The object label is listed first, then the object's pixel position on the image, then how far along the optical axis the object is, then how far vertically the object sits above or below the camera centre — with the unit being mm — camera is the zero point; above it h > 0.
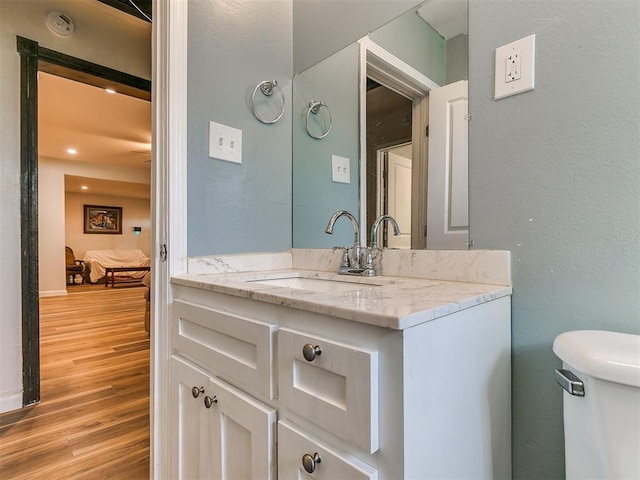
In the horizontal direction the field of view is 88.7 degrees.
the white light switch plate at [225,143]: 1206 +353
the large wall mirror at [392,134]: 998 +385
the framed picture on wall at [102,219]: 7637 +398
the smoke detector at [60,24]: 1933 +1269
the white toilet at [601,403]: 511 -278
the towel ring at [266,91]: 1350 +615
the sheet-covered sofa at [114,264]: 6766 -612
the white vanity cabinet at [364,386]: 502 -283
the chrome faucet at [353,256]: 1186 -76
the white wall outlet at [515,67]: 824 +438
